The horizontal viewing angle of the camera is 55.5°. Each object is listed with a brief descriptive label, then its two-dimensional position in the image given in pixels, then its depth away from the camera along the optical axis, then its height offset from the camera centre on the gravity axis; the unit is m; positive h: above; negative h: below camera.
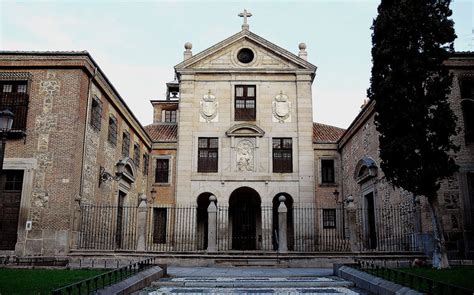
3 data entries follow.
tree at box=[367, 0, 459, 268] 12.25 +3.80
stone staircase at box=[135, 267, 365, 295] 8.53 -1.06
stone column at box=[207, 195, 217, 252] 16.50 +0.22
